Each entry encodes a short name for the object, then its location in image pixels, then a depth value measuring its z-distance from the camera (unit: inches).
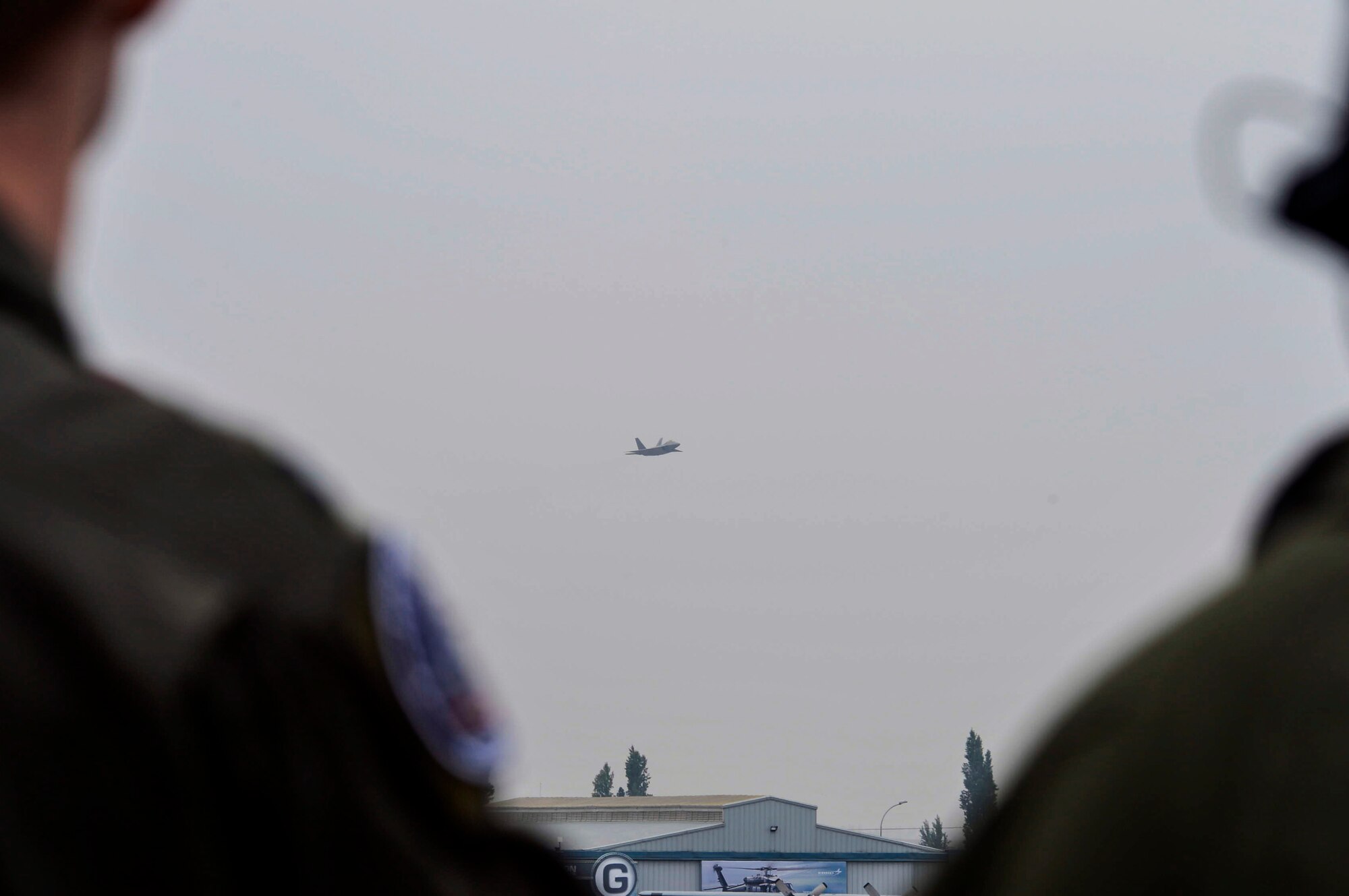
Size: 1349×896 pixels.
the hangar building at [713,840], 2778.1
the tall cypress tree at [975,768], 5132.9
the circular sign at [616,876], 2388.0
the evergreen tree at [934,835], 4539.9
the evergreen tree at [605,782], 6208.7
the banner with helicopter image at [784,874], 2657.5
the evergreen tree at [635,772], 5989.2
